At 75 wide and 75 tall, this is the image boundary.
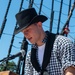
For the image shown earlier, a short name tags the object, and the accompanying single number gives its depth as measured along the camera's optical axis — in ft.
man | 12.91
